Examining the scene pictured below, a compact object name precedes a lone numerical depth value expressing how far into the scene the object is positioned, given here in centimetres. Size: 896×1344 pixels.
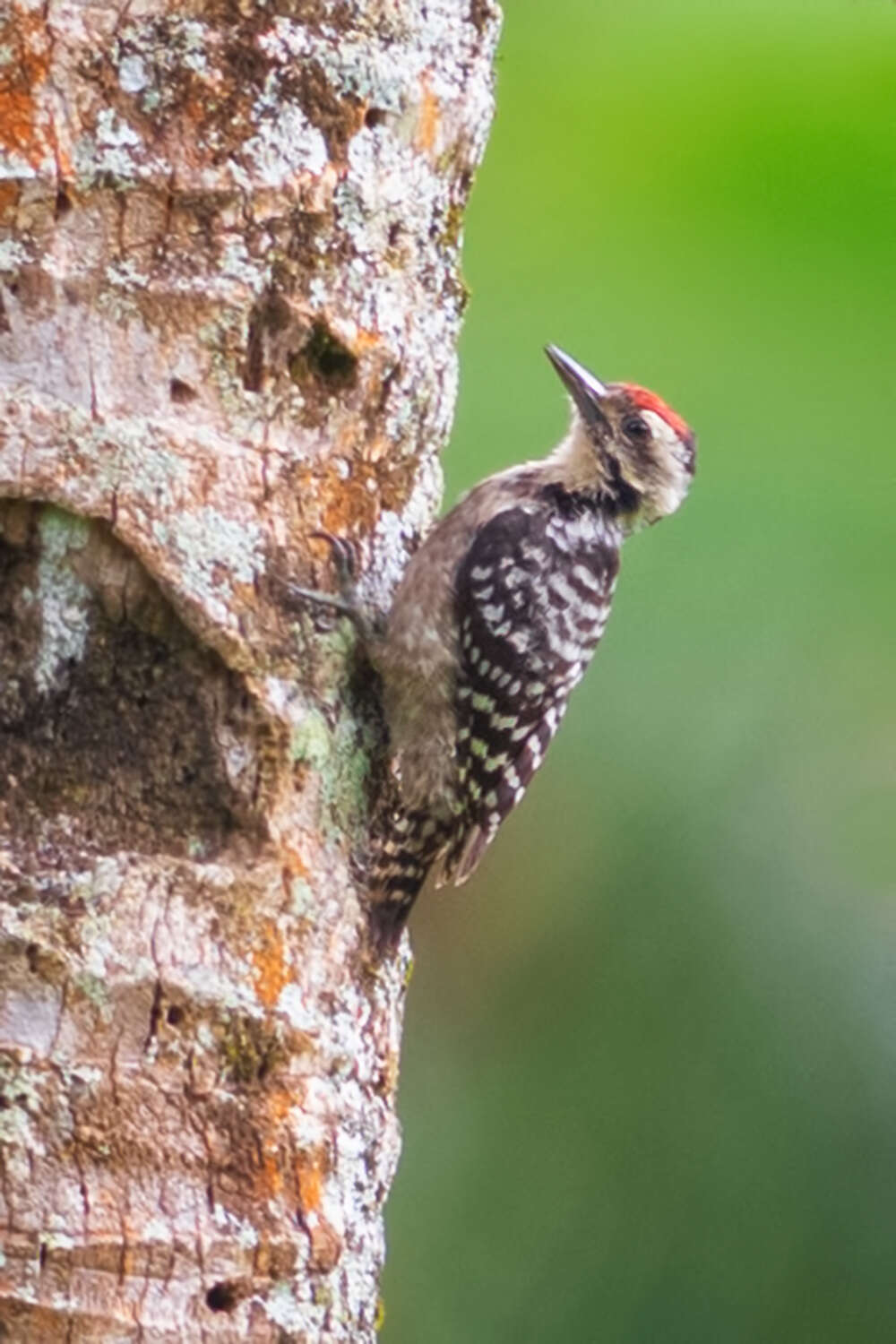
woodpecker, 768
